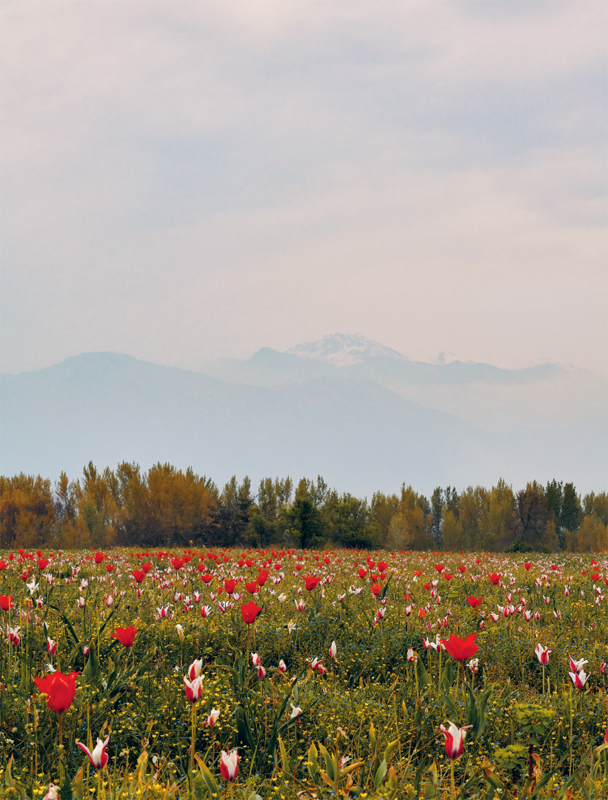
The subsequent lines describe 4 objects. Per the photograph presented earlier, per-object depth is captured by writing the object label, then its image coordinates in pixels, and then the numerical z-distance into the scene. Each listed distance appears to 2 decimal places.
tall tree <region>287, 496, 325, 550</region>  82.69
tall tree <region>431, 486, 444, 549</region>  139.25
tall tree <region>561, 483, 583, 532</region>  117.62
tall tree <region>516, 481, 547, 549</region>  117.12
